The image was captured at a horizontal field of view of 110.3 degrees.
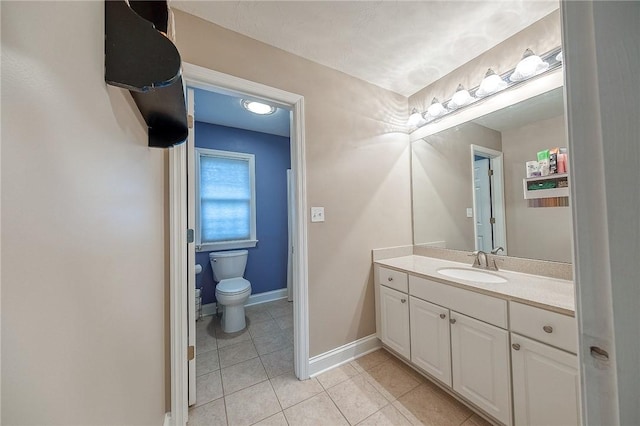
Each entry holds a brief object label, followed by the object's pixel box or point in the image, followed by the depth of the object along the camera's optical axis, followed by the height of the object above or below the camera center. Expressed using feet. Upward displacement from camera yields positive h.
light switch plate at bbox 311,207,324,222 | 5.36 +0.07
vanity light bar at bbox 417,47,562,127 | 4.24 +2.86
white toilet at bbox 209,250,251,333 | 7.07 -2.25
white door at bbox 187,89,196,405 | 4.28 -0.69
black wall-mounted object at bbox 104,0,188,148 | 1.58 +1.22
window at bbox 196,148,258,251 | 8.94 +0.81
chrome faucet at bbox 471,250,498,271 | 5.13 -1.15
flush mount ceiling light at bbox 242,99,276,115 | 7.45 +3.82
